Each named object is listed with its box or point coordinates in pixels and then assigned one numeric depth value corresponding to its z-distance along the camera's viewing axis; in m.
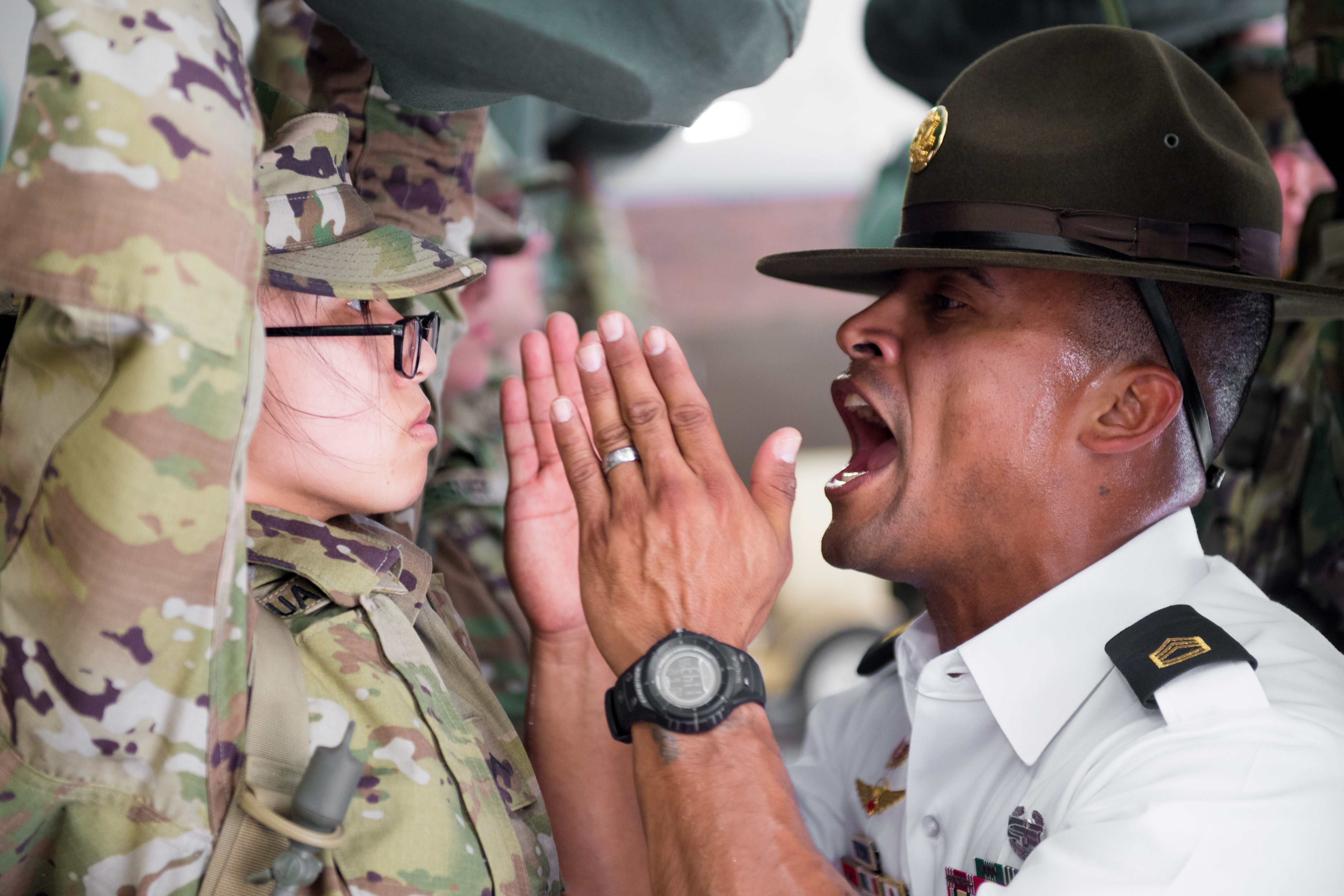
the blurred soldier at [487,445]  2.05
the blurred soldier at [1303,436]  2.03
